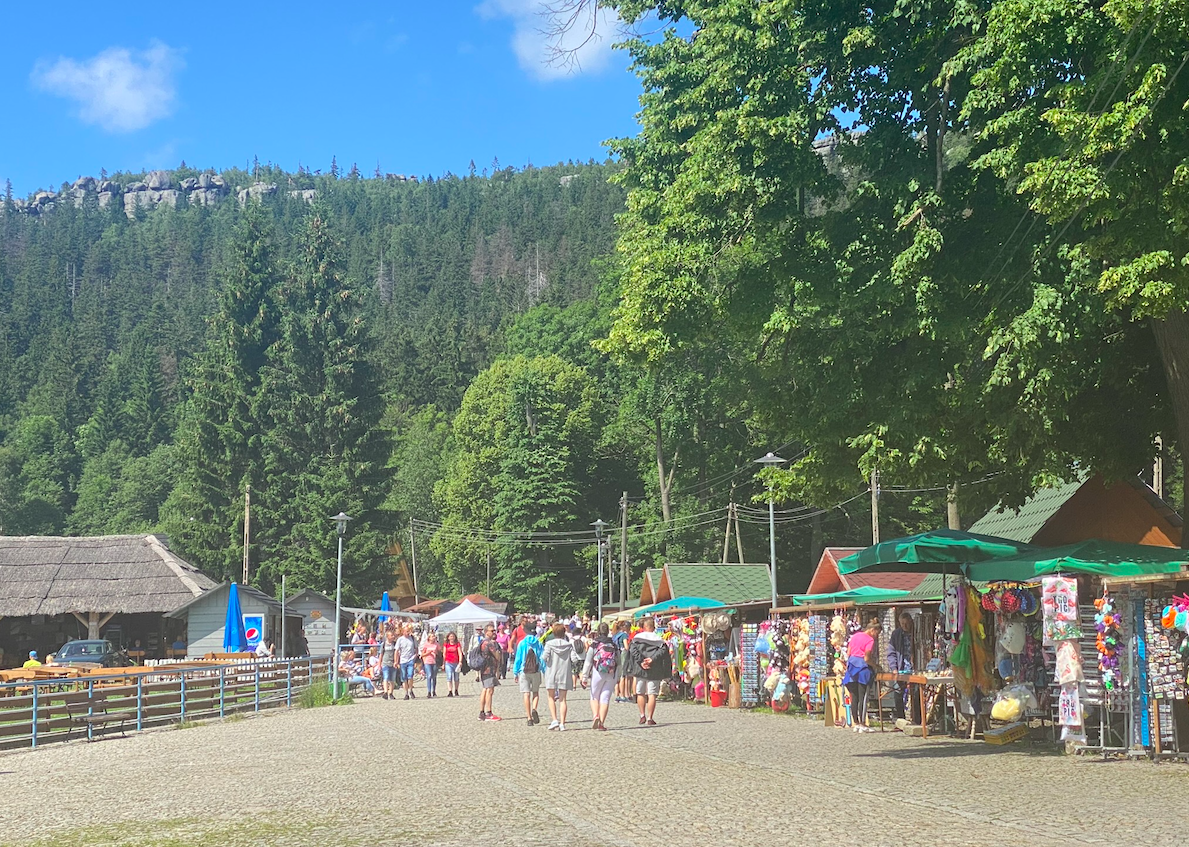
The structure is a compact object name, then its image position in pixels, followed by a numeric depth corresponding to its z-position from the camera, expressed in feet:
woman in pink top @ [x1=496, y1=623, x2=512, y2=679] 148.36
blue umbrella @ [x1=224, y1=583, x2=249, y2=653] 110.63
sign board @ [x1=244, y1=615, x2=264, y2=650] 132.46
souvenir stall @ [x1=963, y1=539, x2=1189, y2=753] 47.21
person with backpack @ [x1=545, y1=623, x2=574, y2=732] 69.15
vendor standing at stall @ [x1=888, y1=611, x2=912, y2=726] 64.90
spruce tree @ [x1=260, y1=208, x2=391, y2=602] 235.40
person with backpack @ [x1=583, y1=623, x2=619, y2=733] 68.39
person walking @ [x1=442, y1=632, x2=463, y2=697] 116.98
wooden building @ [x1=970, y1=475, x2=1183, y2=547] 74.13
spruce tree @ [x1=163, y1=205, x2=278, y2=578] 248.93
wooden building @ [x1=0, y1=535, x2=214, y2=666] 145.59
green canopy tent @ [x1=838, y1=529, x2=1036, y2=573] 54.95
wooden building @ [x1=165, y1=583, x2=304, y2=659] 144.87
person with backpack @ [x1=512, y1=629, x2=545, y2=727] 72.02
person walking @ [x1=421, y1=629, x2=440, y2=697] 110.83
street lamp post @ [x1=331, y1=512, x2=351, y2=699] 101.45
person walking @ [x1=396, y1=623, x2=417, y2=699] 107.96
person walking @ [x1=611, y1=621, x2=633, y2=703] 83.10
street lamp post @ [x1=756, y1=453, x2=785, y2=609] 106.23
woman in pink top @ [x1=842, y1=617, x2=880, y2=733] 61.57
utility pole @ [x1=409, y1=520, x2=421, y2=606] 299.85
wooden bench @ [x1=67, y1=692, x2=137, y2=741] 70.44
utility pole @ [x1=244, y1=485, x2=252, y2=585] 225.56
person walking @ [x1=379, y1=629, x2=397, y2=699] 108.27
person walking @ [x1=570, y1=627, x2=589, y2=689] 86.88
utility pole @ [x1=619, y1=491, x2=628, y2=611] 198.84
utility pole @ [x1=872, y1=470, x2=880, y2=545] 141.38
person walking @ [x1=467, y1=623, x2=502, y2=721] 79.00
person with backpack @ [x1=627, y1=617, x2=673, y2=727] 72.90
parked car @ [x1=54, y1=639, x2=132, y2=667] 121.39
